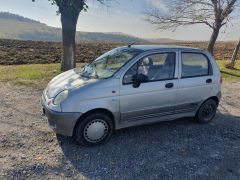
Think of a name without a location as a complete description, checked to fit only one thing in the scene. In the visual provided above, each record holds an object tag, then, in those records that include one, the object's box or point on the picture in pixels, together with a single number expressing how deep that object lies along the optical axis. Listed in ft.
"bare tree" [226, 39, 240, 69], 34.38
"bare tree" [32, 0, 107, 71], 23.86
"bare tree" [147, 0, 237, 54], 31.58
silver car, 10.25
